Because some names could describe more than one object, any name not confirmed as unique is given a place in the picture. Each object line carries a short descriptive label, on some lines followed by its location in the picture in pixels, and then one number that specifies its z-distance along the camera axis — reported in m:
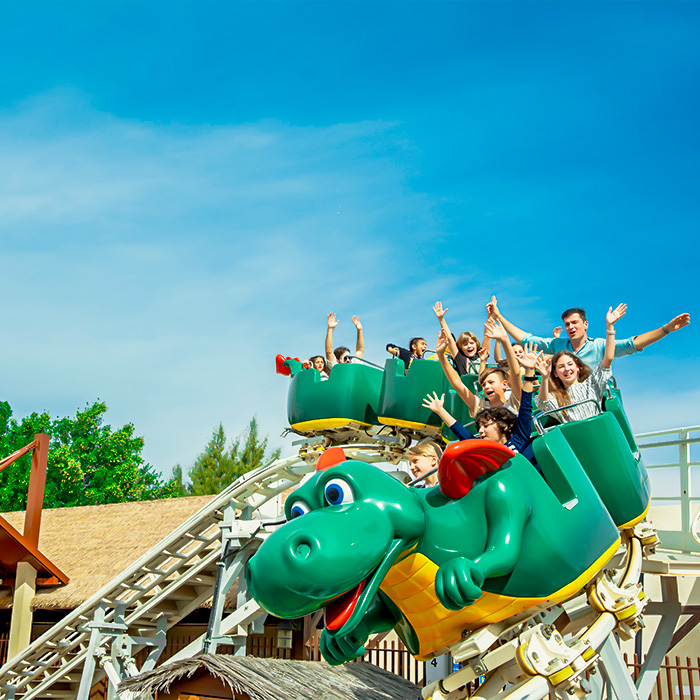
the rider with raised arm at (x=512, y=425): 4.51
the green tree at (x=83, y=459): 27.78
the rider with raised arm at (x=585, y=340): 6.33
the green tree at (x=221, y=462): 33.22
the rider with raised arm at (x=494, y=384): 5.38
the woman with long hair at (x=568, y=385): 5.30
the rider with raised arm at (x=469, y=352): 7.73
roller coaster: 3.45
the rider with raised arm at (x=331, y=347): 9.66
